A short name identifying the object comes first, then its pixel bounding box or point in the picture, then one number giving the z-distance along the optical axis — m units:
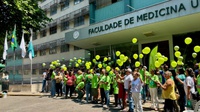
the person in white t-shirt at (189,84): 7.68
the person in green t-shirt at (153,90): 9.30
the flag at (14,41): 17.28
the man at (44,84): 17.28
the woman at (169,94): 7.28
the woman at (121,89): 9.66
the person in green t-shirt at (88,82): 11.98
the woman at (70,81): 13.17
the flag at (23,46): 17.20
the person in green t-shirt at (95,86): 11.52
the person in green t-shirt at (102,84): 10.57
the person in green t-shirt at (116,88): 10.13
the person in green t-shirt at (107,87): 10.32
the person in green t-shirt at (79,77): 12.59
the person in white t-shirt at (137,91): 8.40
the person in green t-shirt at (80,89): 12.38
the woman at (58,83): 13.98
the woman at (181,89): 8.33
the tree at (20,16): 15.86
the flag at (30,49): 17.42
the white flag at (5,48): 17.92
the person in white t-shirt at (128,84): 8.98
